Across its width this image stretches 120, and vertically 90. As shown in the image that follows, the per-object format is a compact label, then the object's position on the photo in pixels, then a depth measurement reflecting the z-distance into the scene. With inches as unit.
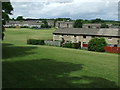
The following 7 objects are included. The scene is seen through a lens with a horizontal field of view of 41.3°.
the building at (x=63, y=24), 4884.4
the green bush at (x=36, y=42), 1867.6
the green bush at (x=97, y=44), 1441.9
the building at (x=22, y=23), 6529.5
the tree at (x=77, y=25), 4255.4
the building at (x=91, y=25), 4616.6
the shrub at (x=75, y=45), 1635.1
